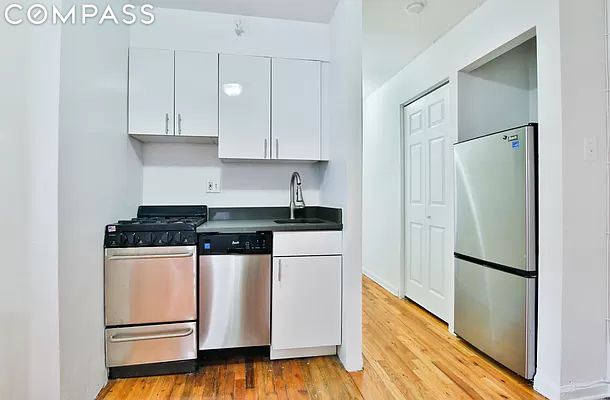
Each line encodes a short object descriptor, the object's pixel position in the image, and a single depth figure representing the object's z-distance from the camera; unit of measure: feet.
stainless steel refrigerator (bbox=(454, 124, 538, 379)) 6.58
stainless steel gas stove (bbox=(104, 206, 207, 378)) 6.69
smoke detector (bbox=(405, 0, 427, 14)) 8.04
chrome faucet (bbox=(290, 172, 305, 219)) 8.94
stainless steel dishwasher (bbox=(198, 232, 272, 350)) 7.11
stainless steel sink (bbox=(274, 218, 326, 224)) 8.46
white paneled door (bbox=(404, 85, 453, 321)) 9.73
